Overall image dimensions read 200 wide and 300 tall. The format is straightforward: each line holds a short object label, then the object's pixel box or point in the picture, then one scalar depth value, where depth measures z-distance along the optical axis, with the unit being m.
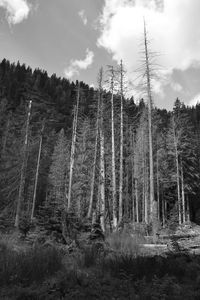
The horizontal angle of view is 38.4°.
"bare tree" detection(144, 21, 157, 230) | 15.80
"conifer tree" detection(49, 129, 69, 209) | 42.57
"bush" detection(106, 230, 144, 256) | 9.69
